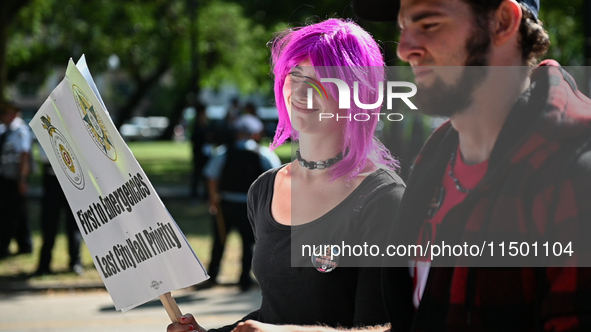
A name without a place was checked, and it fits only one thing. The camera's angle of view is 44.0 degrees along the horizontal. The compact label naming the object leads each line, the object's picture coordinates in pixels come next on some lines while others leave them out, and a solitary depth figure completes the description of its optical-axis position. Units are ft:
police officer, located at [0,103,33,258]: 32.86
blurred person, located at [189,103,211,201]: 51.01
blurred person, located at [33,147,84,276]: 30.53
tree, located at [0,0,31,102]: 50.78
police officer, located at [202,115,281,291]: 26.96
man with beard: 4.12
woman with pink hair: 6.54
